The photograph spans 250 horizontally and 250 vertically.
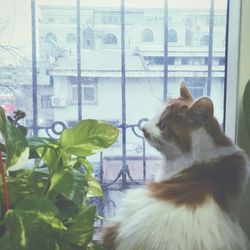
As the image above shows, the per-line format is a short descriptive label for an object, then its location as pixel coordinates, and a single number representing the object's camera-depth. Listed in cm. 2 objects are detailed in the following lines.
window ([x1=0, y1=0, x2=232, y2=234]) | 133
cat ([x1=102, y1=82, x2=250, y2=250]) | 93
